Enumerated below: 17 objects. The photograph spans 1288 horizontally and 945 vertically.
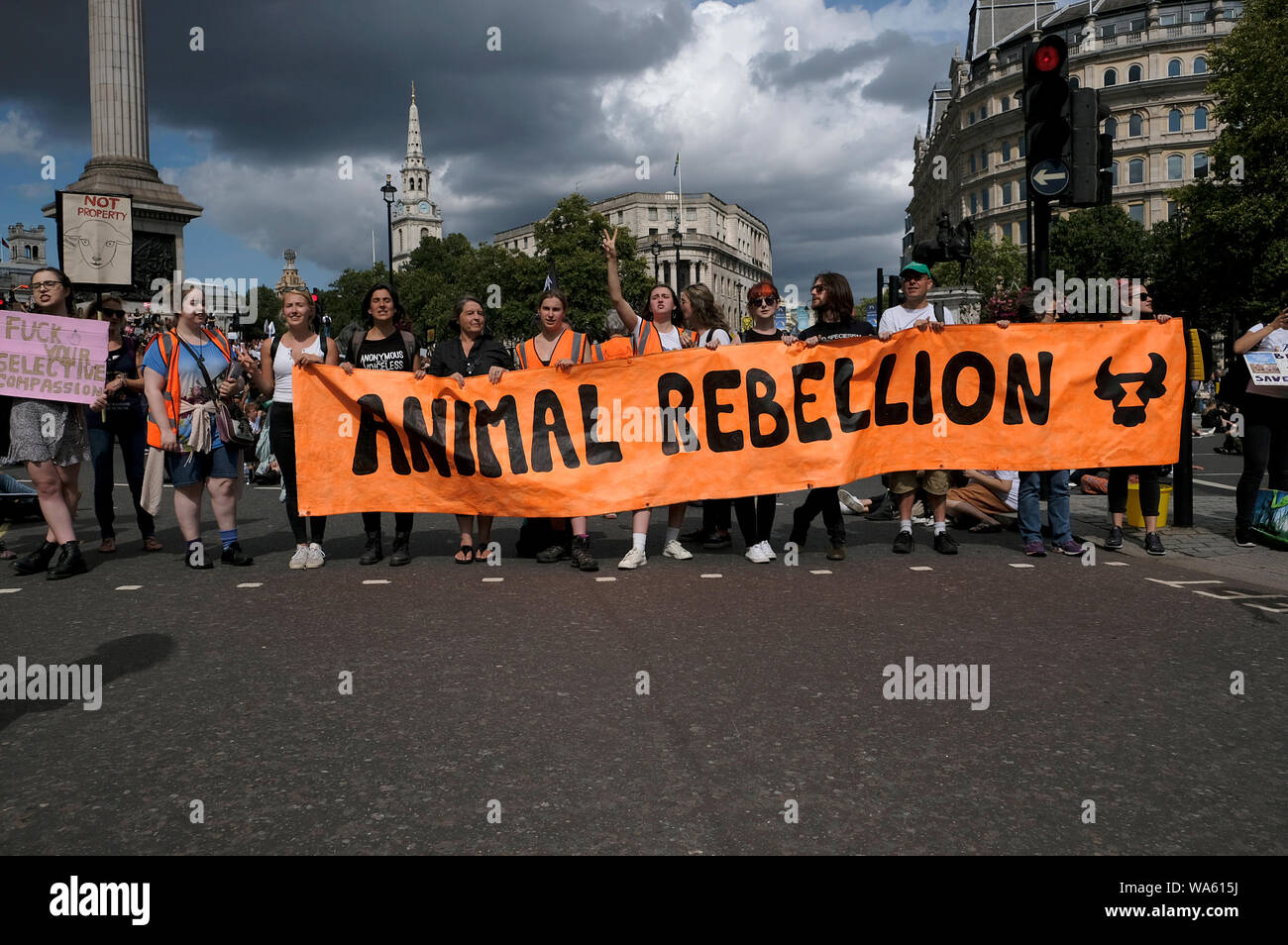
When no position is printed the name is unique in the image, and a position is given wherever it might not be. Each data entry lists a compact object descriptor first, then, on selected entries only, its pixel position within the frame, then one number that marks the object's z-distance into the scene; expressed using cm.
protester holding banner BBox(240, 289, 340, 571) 746
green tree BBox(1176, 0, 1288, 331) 3553
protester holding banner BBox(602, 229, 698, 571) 776
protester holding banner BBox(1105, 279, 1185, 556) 782
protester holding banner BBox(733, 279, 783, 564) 754
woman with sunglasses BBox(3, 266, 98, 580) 703
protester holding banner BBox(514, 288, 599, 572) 754
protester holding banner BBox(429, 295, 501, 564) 763
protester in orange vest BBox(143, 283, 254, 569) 716
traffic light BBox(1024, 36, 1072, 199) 830
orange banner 752
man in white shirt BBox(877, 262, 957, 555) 775
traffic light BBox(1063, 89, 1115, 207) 845
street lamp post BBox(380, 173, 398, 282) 3878
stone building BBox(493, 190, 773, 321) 13462
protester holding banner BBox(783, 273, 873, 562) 761
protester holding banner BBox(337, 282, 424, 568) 761
